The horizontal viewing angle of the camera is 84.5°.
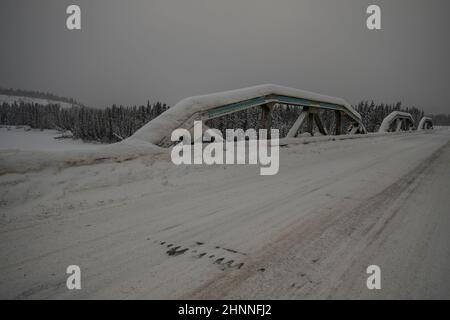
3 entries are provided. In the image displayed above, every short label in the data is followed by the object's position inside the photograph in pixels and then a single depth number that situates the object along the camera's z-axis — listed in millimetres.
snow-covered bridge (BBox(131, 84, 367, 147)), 6676
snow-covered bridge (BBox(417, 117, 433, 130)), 40875
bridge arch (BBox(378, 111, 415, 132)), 25631
